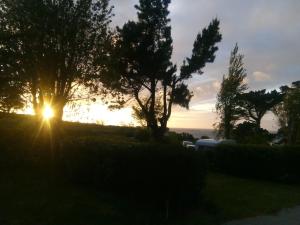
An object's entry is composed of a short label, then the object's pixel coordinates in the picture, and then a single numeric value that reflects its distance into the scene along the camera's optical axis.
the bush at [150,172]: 5.42
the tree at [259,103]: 39.37
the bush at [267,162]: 10.52
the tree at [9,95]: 7.57
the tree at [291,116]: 24.88
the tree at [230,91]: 21.69
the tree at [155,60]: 16.31
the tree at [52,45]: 8.16
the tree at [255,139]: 15.57
